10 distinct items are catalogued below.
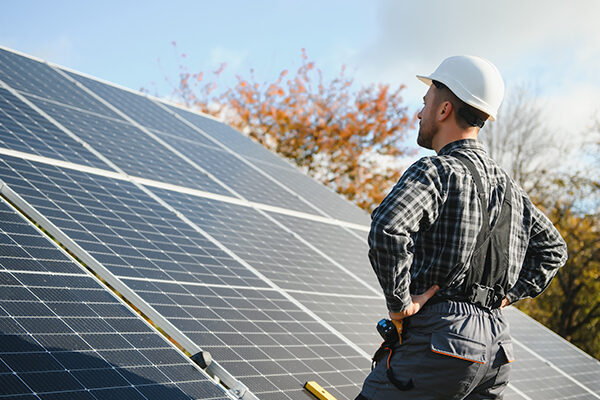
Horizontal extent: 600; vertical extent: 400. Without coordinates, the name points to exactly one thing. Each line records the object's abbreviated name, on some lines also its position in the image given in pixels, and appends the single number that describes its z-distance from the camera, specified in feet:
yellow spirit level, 14.49
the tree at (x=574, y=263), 85.71
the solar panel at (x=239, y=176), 27.91
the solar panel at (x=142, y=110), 31.30
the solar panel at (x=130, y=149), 23.53
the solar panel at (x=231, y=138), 36.35
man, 10.03
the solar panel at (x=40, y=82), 26.27
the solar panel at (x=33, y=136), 19.86
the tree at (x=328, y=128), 95.04
